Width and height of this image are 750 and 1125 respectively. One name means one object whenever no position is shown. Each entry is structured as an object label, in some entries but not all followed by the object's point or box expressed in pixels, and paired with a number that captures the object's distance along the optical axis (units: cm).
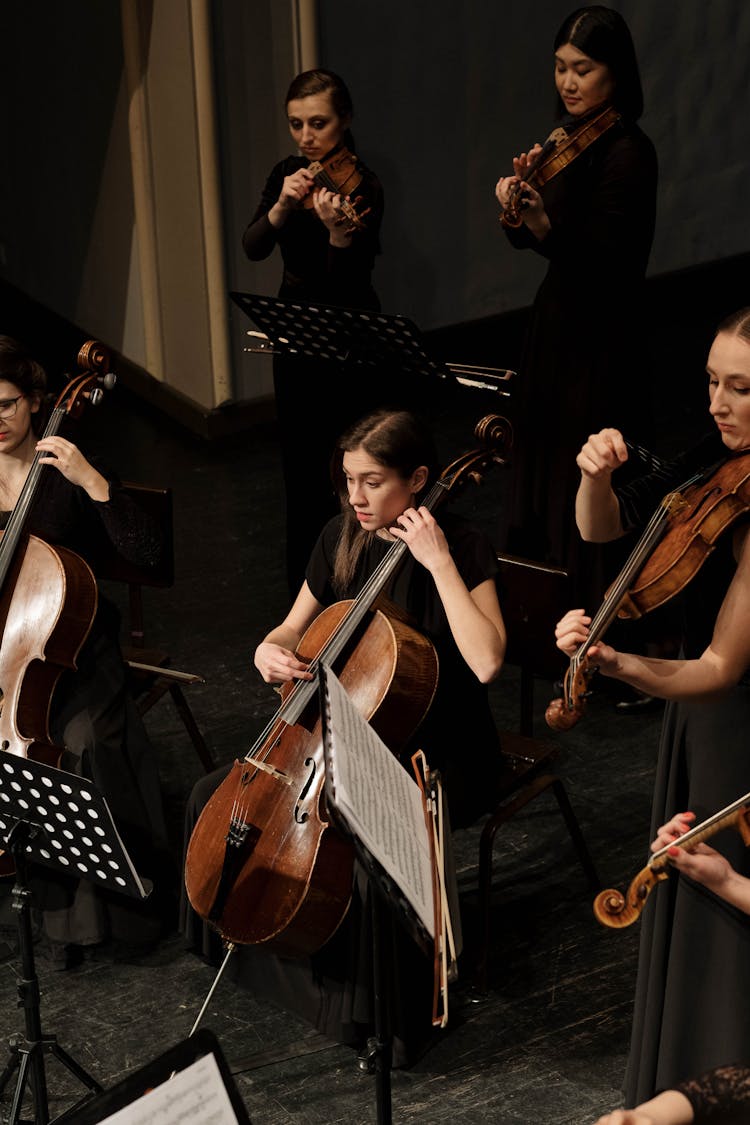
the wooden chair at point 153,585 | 754
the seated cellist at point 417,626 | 611
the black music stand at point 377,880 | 414
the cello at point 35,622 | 647
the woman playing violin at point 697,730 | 488
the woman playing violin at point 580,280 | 811
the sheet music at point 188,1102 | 362
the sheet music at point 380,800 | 416
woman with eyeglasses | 684
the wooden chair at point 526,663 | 673
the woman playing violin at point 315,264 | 891
